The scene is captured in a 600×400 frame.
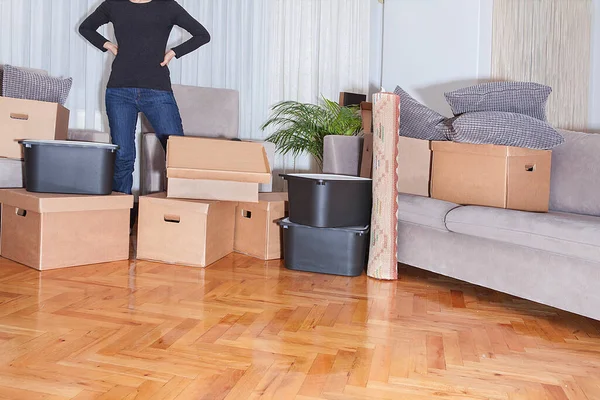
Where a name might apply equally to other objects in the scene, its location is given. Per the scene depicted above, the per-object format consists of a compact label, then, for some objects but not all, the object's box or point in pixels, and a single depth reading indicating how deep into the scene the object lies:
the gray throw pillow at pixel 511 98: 2.86
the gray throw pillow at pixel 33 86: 3.59
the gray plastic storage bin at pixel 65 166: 3.04
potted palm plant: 4.68
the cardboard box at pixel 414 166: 3.08
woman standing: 3.47
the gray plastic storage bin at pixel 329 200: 2.98
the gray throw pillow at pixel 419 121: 3.03
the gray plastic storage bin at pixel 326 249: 3.04
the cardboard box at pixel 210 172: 3.15
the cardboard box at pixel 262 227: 3.30
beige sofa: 2.20
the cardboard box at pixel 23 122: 3.36
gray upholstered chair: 4.23
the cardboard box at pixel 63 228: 2.88
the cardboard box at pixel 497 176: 2.68
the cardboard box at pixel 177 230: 3.07
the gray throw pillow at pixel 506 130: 2.69
